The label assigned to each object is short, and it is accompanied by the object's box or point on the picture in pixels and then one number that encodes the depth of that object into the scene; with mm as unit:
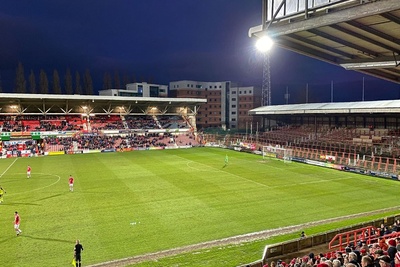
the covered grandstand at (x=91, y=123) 56625
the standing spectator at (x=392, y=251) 7302
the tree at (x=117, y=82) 119838
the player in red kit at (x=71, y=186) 26556
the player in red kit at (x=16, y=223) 17172
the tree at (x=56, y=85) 102125
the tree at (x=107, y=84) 117250
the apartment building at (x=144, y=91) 93500
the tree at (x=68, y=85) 105831
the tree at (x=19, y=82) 95812
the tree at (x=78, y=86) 106938
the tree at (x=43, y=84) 98725
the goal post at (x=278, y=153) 45200
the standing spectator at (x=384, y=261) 5695
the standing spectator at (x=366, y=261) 5785
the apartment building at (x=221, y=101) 104312
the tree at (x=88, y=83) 109875
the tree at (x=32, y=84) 98906
